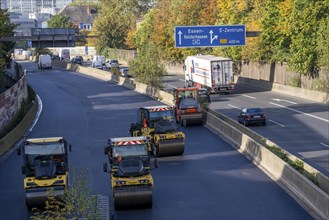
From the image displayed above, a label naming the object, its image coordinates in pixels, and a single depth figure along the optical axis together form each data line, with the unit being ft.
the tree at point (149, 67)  232.32
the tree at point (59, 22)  584.48
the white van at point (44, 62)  362.74
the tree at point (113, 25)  468.34
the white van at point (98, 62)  363.76
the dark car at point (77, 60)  409.37
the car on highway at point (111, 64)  352.40
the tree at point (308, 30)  212.43
